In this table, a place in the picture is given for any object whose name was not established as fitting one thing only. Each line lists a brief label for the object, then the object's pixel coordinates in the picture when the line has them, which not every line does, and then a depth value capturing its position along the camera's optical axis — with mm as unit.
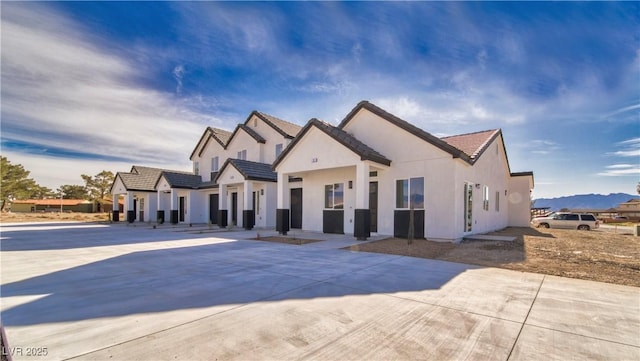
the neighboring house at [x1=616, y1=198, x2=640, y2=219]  46131
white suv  22828
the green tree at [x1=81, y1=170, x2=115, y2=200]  53125
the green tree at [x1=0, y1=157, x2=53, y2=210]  46219
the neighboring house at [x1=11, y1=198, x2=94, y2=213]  52562
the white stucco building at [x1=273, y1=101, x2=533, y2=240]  12625
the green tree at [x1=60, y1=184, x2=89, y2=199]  63594
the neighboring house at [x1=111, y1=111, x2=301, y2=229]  20547
